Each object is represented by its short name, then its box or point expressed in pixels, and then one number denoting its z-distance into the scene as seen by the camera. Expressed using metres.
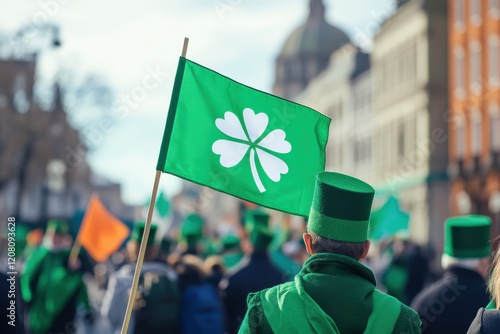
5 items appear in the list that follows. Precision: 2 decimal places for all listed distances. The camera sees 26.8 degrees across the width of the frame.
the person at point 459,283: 6.04
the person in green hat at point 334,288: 3.73
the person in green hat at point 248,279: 9.12
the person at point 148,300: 8.62
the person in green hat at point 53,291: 12.05
